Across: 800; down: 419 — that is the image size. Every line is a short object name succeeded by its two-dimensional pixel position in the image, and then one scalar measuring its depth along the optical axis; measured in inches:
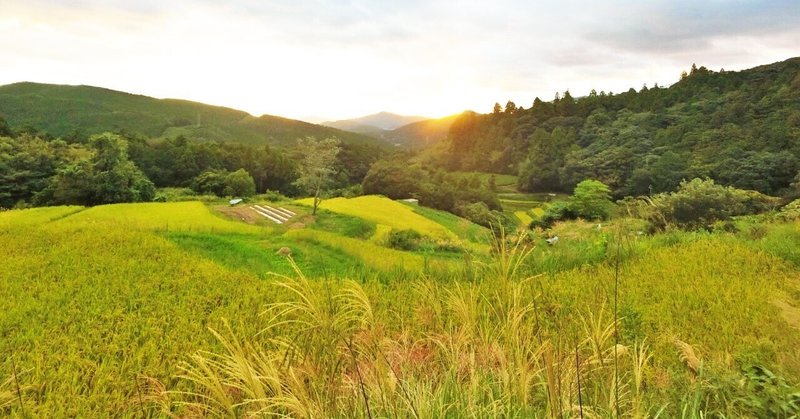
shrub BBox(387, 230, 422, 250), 871.4
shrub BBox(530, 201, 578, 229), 1355.8
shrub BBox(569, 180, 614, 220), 1291.8
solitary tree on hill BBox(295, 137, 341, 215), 1284.4
